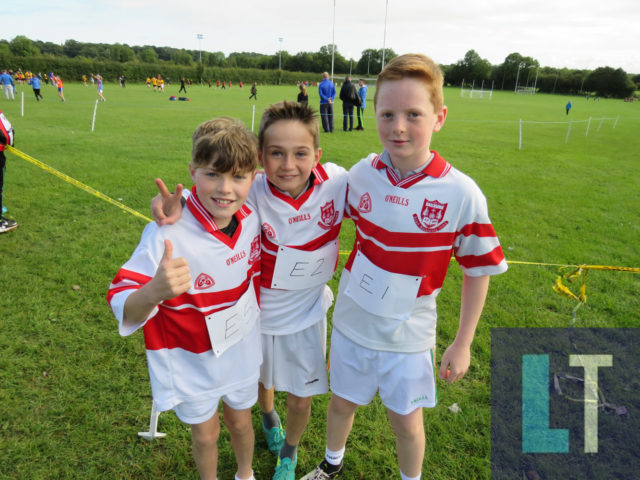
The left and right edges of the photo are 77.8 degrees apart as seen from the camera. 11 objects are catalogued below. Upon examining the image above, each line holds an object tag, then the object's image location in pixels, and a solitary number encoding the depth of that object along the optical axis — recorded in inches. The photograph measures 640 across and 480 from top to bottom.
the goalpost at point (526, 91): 2820.9
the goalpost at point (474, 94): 2017.7
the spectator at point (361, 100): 602.1
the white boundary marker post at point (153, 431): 95.2
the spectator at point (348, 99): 577.9
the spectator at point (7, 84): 831.7
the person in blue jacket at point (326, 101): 556.1
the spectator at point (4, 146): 189.9
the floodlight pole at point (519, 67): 3047.2
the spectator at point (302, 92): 605.6
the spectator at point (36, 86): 860.6
